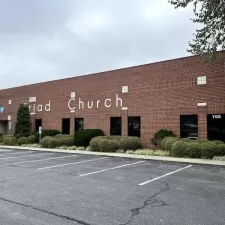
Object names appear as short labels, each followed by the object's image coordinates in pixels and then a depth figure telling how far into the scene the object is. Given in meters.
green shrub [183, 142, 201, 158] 15.36
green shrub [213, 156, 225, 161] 14.23
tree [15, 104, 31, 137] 27.71
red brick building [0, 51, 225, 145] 17.97
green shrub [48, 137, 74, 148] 22.70
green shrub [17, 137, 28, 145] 25.95
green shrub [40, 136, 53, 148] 23.12
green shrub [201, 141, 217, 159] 14.99
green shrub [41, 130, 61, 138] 25.49
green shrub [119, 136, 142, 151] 19.27
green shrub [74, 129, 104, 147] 21.92
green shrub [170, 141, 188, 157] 15.64
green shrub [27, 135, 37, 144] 25.98
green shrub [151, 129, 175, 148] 19.00
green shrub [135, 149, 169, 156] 16.87
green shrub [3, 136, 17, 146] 26.69
